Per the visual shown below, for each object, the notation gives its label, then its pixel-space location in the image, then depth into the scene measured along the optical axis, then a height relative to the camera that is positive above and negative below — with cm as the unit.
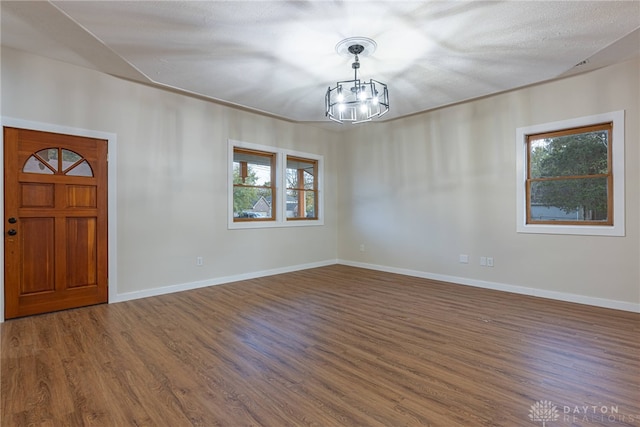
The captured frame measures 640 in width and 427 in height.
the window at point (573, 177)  359 +45
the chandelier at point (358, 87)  287 +127
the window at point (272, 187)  520 +47
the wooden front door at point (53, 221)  329 -9
